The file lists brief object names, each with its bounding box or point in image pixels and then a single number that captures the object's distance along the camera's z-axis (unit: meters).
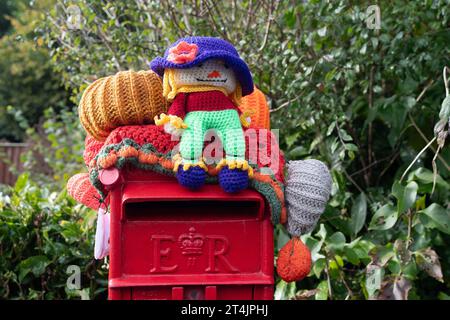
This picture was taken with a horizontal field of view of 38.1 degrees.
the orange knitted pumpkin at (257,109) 2.51
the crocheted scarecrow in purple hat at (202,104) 2.11
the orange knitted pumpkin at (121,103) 2.26
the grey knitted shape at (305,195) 2.25
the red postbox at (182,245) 2.13
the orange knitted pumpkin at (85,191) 2.40
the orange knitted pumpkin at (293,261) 2.31
